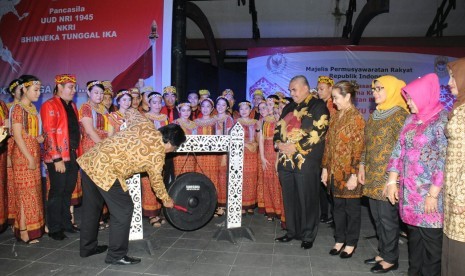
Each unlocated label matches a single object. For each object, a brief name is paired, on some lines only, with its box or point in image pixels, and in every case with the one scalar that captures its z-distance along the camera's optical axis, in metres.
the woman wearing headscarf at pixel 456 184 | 1.81
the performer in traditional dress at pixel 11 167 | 3.31
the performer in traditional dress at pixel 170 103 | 4.71
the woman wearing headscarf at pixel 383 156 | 2.67
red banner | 5.60
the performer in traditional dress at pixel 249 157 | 4.45
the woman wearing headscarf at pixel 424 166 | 2.17
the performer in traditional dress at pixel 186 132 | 4.36
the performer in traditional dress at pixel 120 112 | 3.87
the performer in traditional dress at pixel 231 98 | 5.26
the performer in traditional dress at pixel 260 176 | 4.38
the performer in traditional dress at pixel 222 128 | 4.51
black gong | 3.15
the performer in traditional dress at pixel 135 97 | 4.52
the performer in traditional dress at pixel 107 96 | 4.20
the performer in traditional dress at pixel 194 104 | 5.03
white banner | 7.02
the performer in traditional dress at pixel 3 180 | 3.63
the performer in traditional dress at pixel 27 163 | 3.24
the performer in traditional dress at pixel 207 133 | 4.48
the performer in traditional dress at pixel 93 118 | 3.57
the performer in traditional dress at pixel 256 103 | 4.95
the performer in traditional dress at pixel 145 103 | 4.64
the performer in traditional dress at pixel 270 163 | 4.26
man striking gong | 2.55
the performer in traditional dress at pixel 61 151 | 3.40
